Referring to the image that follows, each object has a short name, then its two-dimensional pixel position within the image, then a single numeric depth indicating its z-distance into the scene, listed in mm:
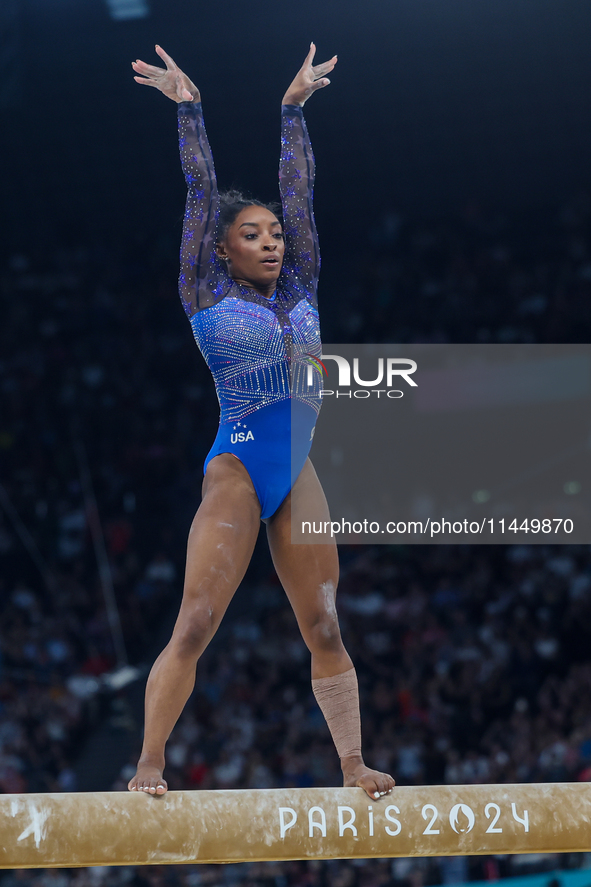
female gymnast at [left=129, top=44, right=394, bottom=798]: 7109
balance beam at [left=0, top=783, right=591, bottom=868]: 6465
